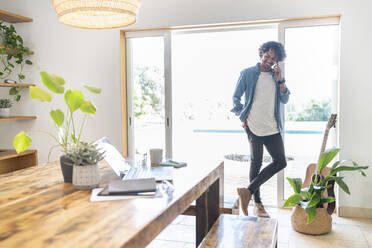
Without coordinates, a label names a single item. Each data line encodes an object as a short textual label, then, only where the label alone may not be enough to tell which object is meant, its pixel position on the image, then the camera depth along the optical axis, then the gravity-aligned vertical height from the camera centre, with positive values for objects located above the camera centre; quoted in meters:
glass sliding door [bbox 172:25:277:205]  3.77 +0.36
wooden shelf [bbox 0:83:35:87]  3.72 +0.25
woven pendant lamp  1.58 +0.47
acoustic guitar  2.82 -0.59
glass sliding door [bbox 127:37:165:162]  3.74 +0.15
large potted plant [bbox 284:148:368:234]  2.63 -0.71
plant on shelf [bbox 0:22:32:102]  3.78 +0.61
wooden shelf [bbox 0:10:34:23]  3.68 +0.98
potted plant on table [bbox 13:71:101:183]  1.32 +0.01
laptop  1.63 -0.32
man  2.96 -0.03
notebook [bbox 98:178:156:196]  1.31 -0.31
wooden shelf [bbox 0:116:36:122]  3.74 -0.11
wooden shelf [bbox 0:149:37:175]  3.84 -0.59
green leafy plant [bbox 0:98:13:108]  3.86 +0.06
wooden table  0.91 -0.33
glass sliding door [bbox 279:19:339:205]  3.30 +0.26
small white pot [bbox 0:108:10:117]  3.83 -0.04
